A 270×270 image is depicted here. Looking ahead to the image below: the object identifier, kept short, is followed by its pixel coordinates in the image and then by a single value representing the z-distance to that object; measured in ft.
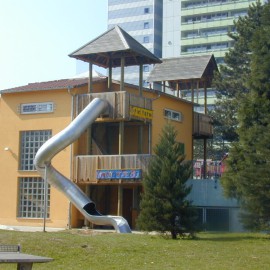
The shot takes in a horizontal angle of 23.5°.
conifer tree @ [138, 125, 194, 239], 81.61
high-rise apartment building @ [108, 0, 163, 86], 377.71
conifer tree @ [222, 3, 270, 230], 80.94
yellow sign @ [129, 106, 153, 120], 109.29
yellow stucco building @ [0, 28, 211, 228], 109.60
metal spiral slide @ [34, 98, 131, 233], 103.60
